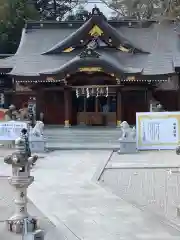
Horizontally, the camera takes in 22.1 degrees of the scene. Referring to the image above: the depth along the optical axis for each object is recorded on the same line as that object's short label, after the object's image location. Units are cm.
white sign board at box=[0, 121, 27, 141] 1988
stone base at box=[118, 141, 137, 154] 1906
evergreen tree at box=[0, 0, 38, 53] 4119
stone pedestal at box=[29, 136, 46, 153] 1956
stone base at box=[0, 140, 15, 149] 2045
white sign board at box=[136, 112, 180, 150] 1923
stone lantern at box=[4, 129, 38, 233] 827
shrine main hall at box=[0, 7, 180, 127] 2392
